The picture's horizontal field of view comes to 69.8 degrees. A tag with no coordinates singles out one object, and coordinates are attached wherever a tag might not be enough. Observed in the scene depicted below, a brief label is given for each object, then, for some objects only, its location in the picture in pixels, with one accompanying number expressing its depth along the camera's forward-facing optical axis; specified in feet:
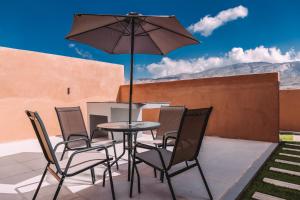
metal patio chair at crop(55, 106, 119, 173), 11.16
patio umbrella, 10.03
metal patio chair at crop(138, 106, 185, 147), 12.48
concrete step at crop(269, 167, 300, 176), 10.77
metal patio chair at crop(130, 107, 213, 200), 7.18
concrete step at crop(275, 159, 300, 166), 12.19
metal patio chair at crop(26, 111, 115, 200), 6.91
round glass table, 9.02
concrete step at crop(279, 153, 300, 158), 13.84
